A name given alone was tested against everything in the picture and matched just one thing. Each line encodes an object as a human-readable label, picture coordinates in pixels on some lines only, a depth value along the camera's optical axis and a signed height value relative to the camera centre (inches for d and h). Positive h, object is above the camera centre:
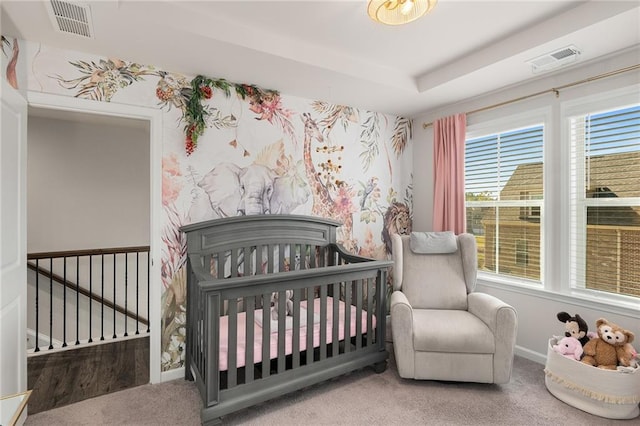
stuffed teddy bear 77.0 -33.8
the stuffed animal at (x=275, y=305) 97.1 -30.1
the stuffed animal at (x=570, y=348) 81.4 -35.5
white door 64.0 -6.6
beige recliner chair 84.8 -34.5
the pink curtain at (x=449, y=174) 123.4 +15.5
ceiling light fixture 60.7 +39.9
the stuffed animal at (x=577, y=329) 84.0 -31.2
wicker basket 73.4 -42.5
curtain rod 85.0 +38.2
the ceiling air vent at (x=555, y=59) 83.3 +42.1
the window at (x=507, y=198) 107.2 +5.2
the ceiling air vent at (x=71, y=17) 64.3 +41.8
